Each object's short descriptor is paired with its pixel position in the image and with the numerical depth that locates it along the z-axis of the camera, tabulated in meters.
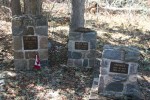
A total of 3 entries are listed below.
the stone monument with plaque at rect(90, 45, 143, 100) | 3.61
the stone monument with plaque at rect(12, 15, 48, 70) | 4.42
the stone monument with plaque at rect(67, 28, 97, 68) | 4.63
